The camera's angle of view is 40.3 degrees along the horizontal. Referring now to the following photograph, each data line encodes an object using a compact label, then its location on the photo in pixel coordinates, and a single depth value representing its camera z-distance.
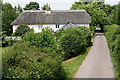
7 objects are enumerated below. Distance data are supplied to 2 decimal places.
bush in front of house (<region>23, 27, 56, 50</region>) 9.20
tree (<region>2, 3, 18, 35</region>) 38.16
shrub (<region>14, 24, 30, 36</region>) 29.85
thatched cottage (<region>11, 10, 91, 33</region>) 33.44
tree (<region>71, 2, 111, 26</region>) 40.84
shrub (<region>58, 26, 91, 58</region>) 15.47
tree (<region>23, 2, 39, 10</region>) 56.94
